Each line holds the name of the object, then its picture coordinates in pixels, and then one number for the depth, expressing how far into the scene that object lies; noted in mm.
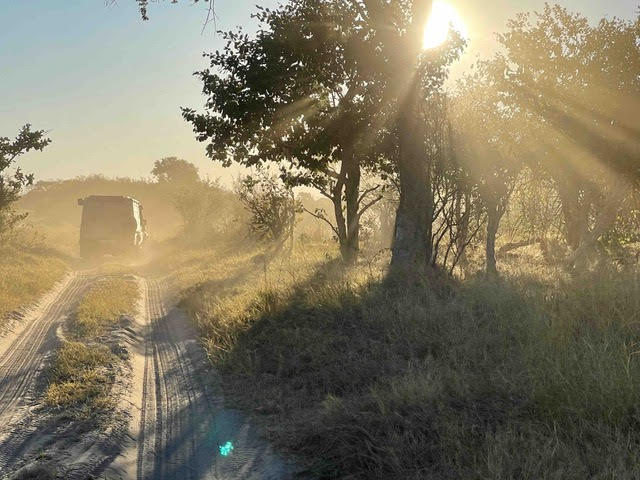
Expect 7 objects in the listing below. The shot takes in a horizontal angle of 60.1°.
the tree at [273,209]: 22781
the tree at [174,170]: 63594
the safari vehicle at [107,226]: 24016
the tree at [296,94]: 12797
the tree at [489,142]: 12258
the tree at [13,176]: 17172
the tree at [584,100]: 12312
